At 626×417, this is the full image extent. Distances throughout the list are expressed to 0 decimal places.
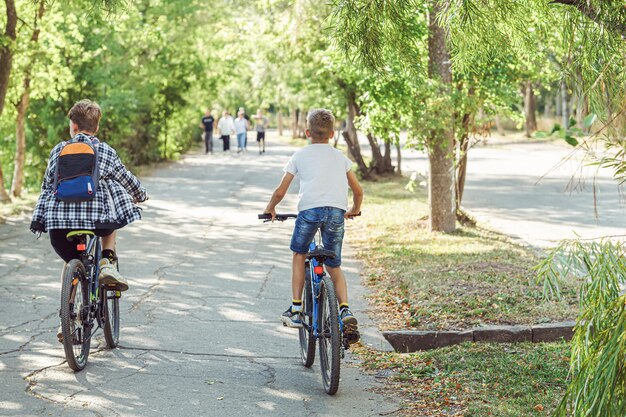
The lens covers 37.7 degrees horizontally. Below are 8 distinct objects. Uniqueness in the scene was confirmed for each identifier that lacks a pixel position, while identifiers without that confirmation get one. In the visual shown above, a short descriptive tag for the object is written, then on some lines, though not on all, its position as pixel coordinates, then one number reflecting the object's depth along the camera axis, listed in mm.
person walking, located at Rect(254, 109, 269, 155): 40938
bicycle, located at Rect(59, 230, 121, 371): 6320
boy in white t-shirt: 6578
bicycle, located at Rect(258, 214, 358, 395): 6020
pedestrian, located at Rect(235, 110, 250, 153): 39250
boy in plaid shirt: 6578
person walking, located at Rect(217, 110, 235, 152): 39438
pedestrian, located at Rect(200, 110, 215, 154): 38344
